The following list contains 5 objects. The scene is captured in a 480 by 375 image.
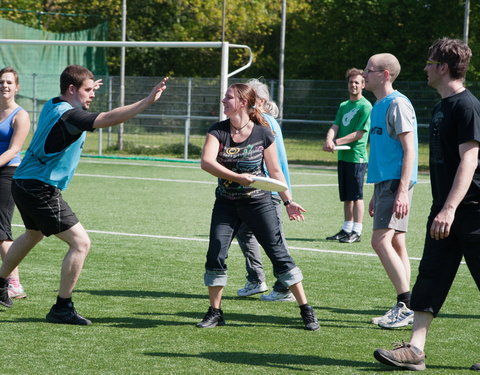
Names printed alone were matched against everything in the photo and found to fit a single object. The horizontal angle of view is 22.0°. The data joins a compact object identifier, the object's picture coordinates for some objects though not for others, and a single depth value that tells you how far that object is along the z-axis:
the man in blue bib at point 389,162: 8.85
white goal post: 21.67
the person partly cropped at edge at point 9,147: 10.00
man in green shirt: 15.06
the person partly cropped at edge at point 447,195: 6.90
